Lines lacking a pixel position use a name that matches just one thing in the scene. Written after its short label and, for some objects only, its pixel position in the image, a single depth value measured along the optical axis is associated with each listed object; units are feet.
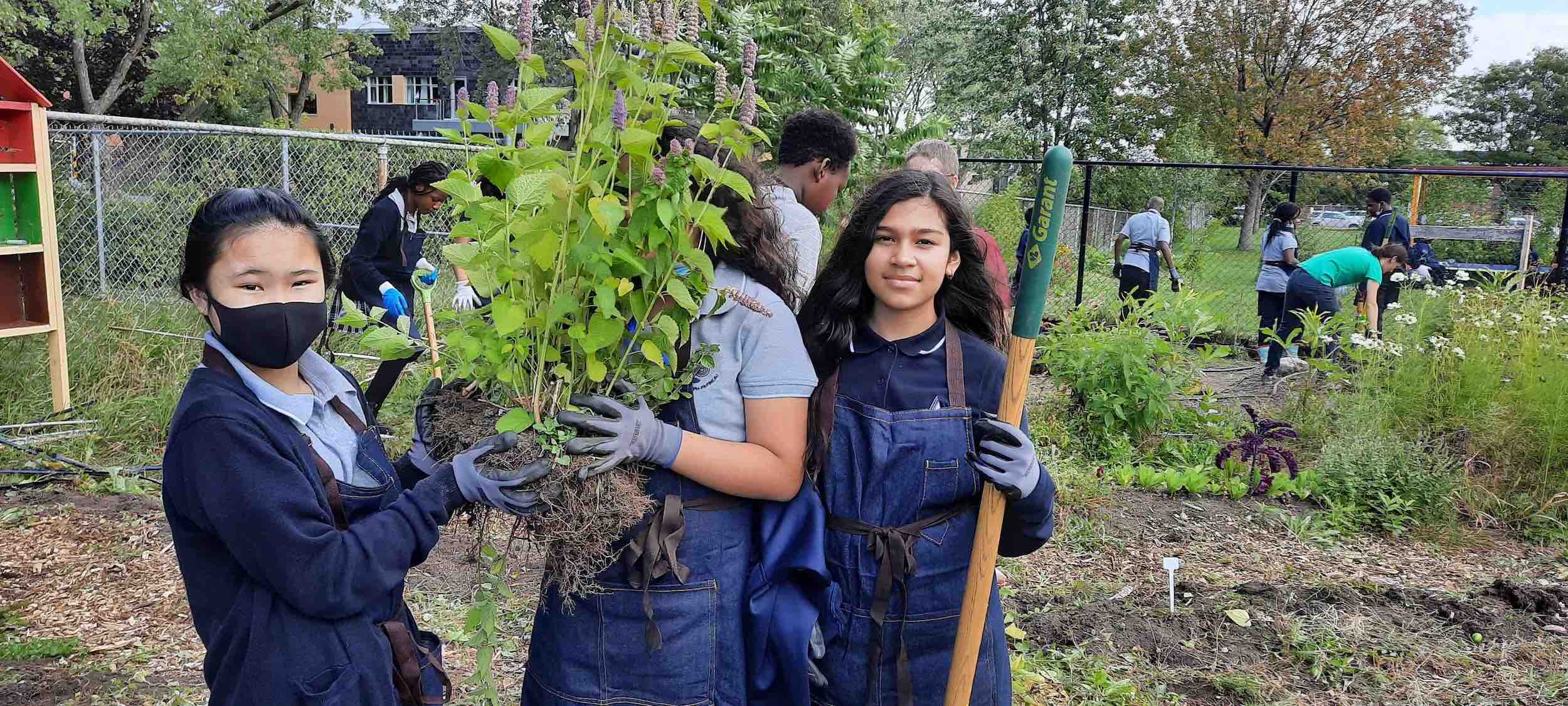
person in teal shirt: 27.32
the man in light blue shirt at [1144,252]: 34.86
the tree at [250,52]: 55.57
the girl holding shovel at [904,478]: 6.15
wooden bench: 37.09
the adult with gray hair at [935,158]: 17.94
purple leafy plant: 17.79
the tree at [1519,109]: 154.20
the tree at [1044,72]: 81.87
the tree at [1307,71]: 83.71
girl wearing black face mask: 4.77
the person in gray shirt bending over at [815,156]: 14.35
